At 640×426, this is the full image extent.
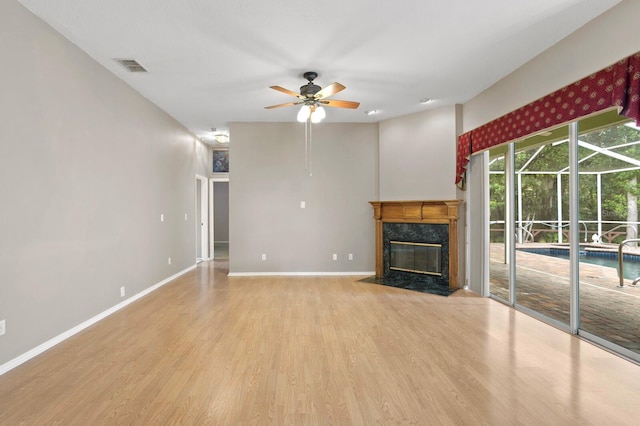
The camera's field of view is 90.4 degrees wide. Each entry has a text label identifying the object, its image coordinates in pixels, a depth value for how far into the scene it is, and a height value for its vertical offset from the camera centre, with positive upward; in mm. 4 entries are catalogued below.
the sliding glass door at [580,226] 2941 -113
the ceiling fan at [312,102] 4027 +1462
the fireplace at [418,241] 5207 -461
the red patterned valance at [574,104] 2559 +1108
